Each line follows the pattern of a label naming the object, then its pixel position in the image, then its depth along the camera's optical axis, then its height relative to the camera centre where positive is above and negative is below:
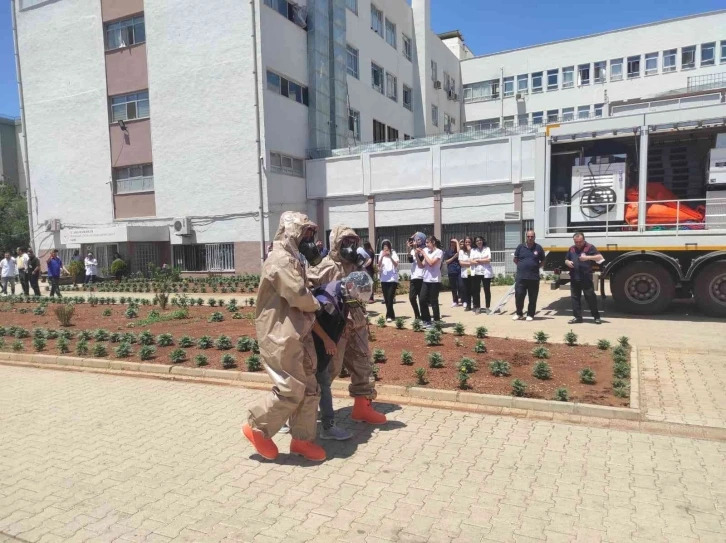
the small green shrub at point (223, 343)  7.80 -1.60
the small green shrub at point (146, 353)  7.49 -1.64
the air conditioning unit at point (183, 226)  22.89 +0.64
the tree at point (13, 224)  36.91 +1.53
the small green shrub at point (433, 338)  7.70 -1.59
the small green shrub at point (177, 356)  7.18 -1.64
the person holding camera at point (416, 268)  9.20 -0.63
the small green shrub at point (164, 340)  8.27 -1.62
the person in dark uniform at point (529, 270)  9.72 -0.76
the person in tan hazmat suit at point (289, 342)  3.77 -0.79
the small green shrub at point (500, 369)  5.97 -1.61
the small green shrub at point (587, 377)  5.69 -1.65
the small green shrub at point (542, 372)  5.81 -1.62
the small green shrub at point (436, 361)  6.41 -1.61
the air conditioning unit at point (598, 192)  10.12 +0.73
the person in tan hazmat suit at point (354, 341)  4.61 -0.97
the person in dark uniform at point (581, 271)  9.27 -0.76
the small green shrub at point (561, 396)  5.07 -1.66
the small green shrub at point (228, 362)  6.76 -1.63
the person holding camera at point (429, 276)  9.08 -0.76
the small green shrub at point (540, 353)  6.79 -1.64
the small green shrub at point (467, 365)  6.12 -1.60
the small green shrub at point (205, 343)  7.91 -1.60
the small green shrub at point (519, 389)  5.24 -1.62
